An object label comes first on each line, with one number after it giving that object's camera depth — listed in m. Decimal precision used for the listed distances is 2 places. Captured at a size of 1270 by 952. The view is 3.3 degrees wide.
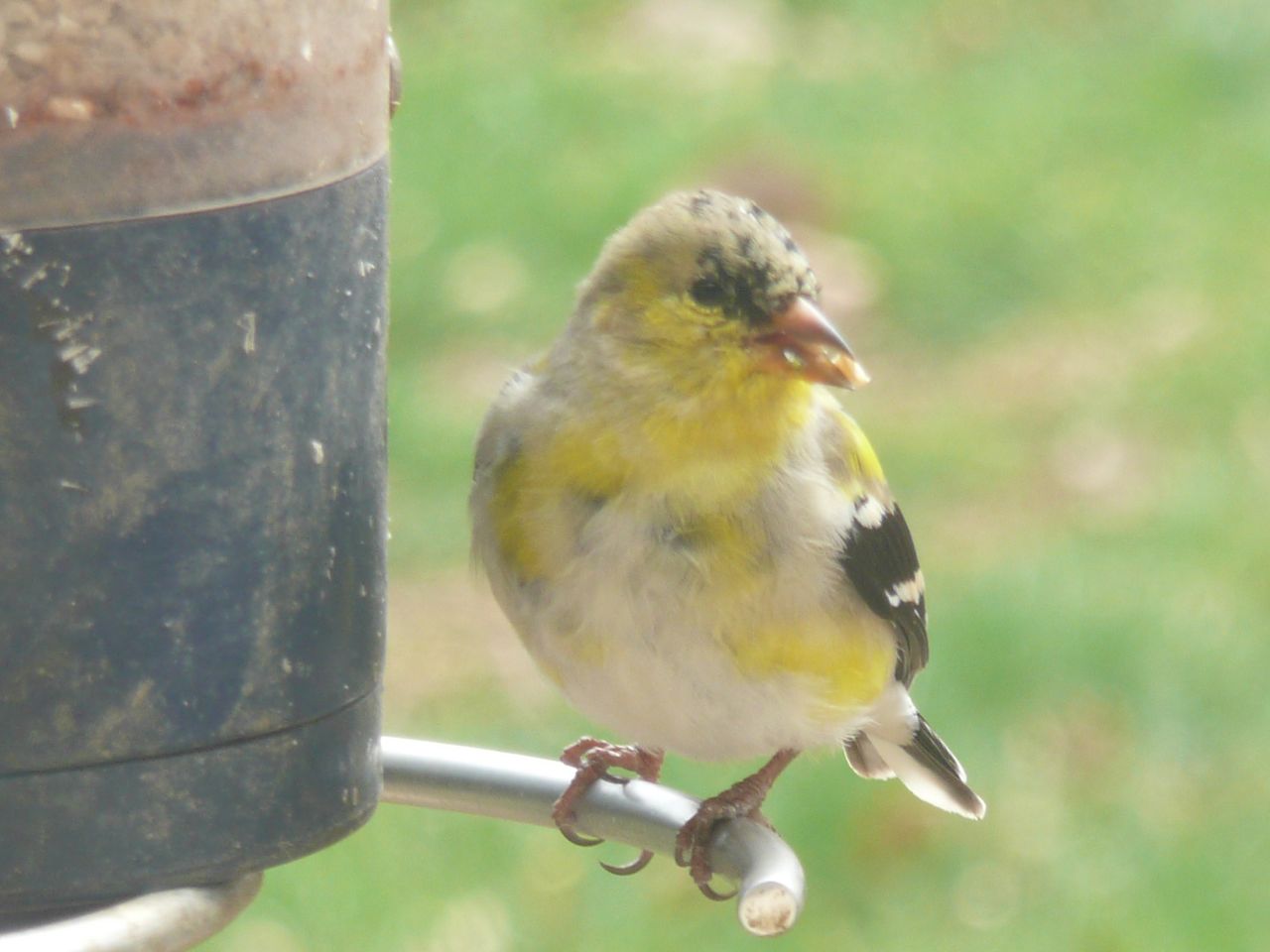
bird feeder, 2.85
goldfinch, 2.93
